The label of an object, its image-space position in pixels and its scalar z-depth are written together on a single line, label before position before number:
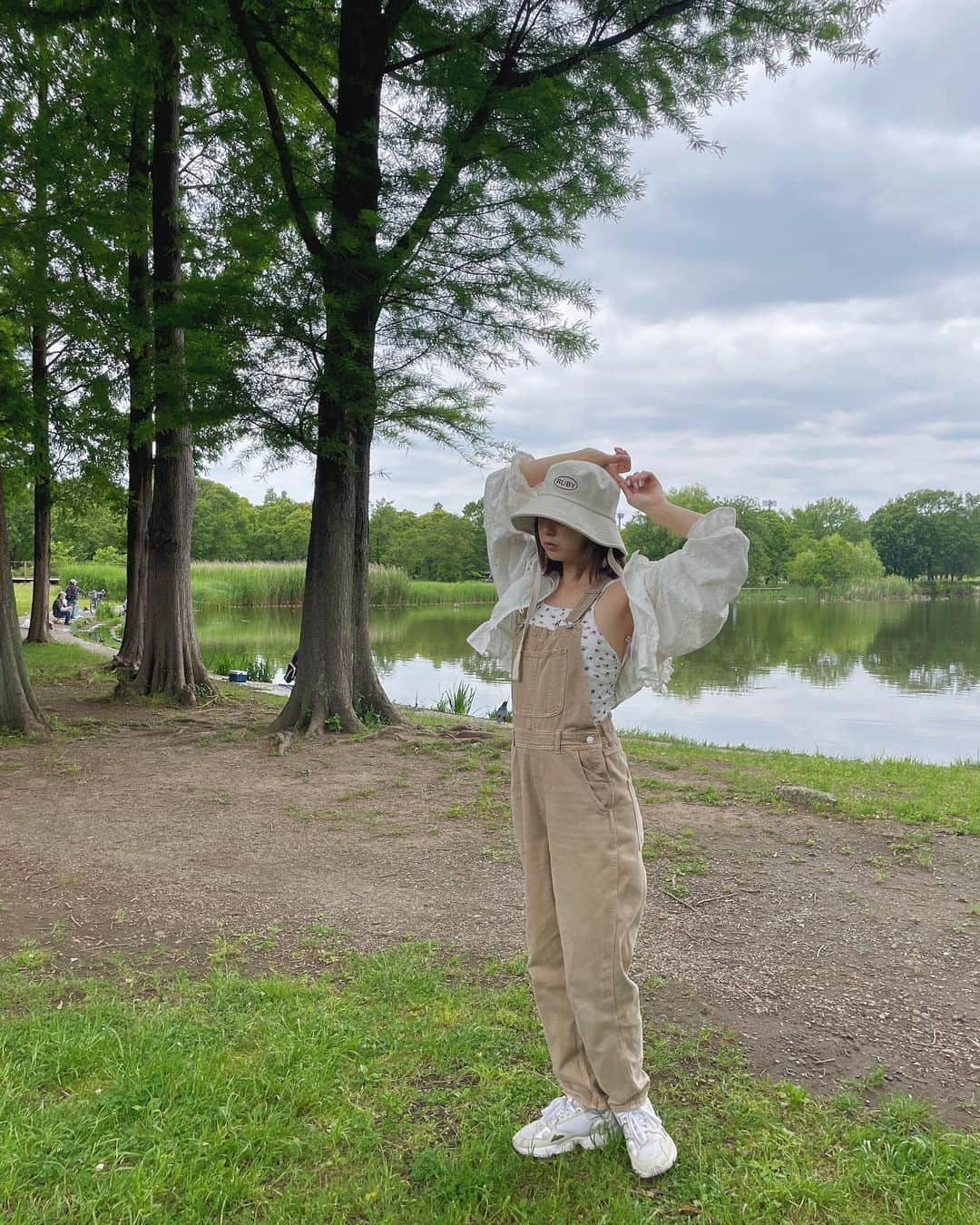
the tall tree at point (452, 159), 7.66
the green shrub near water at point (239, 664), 15.37
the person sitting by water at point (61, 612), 24.53
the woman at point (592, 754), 2.26
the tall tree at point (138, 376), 9.06
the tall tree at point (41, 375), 9.41
